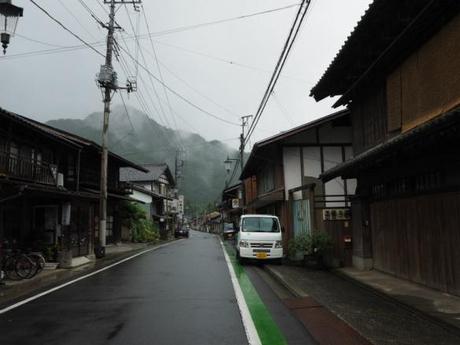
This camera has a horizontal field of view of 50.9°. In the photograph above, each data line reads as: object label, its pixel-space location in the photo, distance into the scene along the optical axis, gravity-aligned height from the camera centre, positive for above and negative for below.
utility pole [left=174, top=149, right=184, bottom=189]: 62.34 +8.95
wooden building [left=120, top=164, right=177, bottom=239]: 51.71 +5.75
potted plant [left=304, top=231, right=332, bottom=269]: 16.50 -0.53
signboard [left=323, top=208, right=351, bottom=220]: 16.75 +0.57
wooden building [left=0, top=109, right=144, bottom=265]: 18.36 +1.52
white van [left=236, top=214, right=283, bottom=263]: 19.03 -0.54
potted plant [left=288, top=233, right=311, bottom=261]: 16.86 -0.53
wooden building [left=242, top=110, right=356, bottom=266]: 23.27 +3.62
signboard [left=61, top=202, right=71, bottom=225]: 20.94 +0.95
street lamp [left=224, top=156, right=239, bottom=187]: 42.59 +6.06
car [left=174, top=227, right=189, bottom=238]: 66.88 -0.07
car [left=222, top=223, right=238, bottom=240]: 48.30 -0.23
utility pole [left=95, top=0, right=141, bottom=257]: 24.03 +7.30
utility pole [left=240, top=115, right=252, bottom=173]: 37.63 +6.36
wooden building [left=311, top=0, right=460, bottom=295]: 9.54 +1.70
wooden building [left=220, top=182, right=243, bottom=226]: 59.25 +3.89
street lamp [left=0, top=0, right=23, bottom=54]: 8.01 +3.61
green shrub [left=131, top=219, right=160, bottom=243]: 41.12 +0.08
